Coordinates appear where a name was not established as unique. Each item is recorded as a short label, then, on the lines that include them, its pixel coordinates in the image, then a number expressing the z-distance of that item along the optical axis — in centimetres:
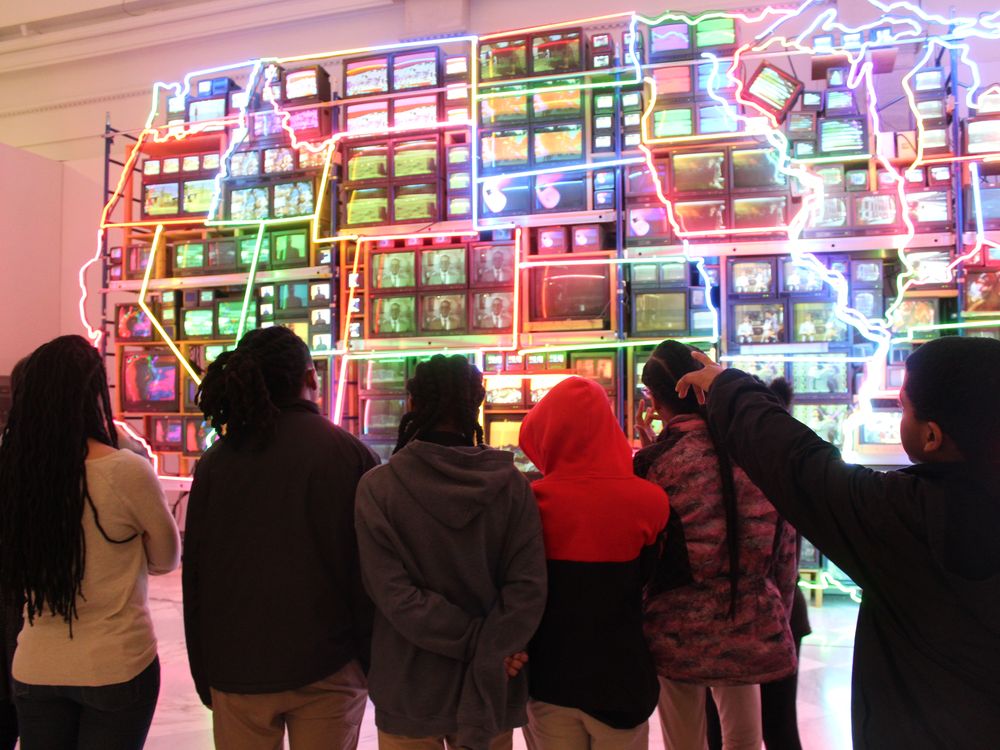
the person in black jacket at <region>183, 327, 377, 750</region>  178
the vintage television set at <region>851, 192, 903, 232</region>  523
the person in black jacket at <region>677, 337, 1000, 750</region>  108
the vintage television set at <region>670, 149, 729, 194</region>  545
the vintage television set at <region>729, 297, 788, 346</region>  534
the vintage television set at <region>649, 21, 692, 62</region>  559
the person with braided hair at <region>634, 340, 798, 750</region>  192
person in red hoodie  175
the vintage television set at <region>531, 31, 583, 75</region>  581
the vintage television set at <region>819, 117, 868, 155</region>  533
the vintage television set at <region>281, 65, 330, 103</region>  654
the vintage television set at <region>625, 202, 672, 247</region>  557
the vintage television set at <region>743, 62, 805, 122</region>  528
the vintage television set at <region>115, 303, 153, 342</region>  700
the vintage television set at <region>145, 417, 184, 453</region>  686
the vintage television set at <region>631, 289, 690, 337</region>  553
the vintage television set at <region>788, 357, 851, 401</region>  525
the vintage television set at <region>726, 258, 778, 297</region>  540
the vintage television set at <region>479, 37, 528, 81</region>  591
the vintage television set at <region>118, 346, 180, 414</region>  683
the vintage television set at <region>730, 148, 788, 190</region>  534
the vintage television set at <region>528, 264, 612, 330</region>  568
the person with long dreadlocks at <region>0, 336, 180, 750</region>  176
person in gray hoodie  170
